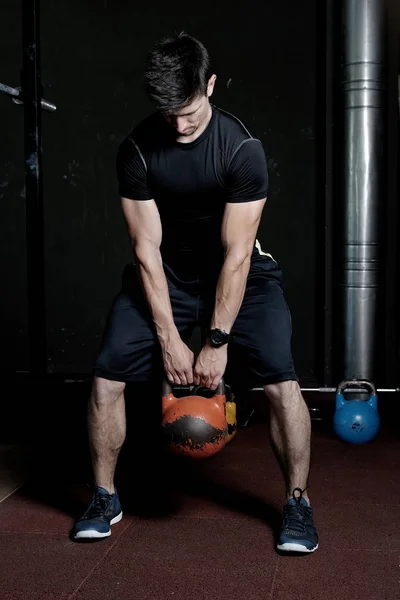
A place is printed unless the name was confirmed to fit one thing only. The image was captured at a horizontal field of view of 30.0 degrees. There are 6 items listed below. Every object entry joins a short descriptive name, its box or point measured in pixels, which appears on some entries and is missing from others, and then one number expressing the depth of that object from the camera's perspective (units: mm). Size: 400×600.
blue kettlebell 3496
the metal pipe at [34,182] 3445
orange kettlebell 2285
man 2342
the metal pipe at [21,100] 3395
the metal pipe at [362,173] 3873
